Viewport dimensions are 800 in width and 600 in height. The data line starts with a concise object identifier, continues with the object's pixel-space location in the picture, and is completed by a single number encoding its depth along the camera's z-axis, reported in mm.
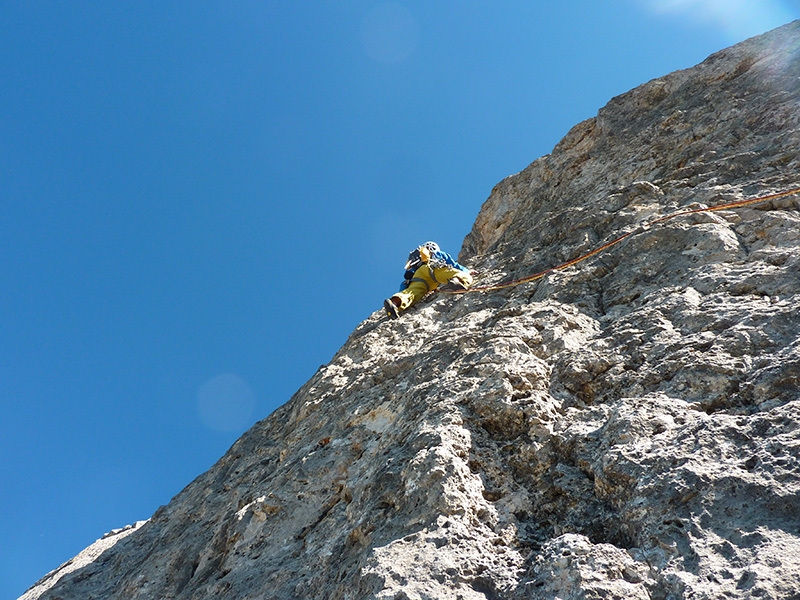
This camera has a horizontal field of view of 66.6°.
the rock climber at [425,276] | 7369
